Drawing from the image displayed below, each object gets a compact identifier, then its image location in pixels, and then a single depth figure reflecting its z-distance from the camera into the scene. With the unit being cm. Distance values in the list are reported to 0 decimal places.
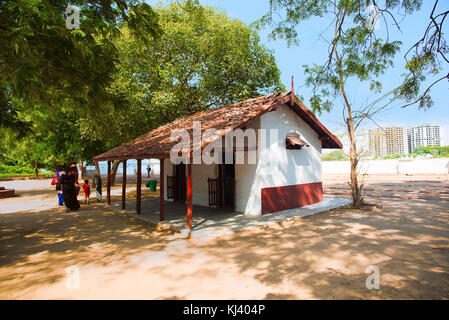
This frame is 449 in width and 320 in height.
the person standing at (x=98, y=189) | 1458
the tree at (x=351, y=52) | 630
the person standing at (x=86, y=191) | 1343
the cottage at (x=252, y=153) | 870
